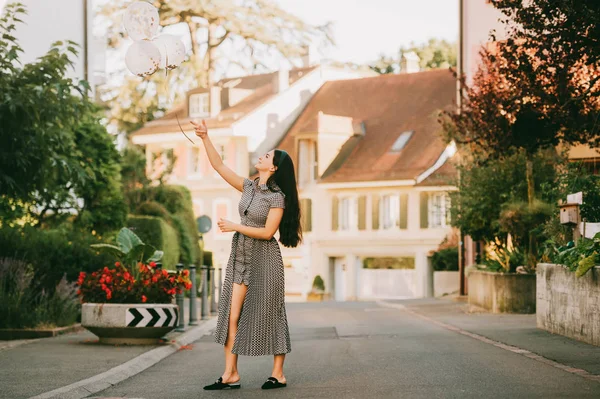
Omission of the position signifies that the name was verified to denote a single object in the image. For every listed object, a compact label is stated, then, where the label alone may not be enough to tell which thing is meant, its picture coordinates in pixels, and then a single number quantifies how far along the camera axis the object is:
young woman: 11.09
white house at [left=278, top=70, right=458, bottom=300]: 59.60
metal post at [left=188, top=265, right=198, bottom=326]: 22.31
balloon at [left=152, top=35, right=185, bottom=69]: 12.92
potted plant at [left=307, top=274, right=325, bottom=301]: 61.78
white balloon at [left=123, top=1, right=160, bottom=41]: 13.17
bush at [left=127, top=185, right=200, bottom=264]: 43.03
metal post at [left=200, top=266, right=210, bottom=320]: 24.84
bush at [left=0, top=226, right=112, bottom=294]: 21.28
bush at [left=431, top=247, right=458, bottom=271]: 49.62
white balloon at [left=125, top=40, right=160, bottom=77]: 12.81
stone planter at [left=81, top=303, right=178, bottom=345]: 16.52
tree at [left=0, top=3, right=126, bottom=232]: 17.81
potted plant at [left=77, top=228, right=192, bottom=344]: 16.56
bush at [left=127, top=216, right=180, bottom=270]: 39.06
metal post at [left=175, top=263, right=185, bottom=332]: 20.03
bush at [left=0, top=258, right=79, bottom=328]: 18.67
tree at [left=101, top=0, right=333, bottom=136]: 57.47
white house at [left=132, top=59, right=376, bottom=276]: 68.06
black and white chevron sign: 16.55
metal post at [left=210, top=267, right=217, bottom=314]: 26.83
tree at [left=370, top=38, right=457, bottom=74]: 71.12
